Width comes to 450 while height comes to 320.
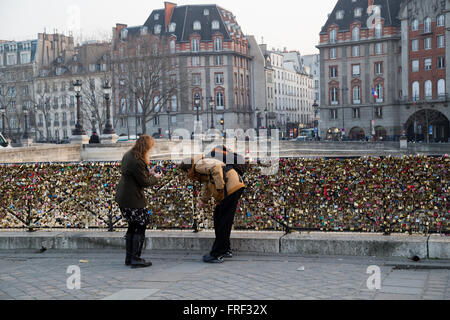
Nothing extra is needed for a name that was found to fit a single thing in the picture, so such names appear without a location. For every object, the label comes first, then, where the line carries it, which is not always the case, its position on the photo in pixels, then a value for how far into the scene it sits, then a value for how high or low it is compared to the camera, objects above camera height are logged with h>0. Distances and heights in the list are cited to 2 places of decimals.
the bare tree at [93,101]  65.91 +4.28
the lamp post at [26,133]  55.56 +0.48
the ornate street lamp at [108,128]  47.15 +0.58
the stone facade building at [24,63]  92.25 +12.65
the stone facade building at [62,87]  88.25 +7.82
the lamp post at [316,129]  77.59 -0.17
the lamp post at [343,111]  79.94 +2.65
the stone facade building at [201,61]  90.50 +11.00
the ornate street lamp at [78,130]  40.17 +0.46
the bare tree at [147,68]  67.12 +7.70
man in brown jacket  8.20 -0.85
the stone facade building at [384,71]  70.44 +7.13
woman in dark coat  8.09 -0.82
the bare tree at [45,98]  86.36 +6.18
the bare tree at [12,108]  84.81 +4.81
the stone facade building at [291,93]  115.19 +7.82
